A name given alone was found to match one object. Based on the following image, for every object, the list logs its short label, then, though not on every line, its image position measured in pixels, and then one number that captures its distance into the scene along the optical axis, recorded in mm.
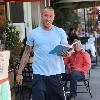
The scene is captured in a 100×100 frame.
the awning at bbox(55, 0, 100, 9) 19062
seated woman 16386
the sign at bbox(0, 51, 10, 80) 5334
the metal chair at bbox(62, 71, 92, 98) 9115
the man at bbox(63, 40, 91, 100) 9176
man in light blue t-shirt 6040
